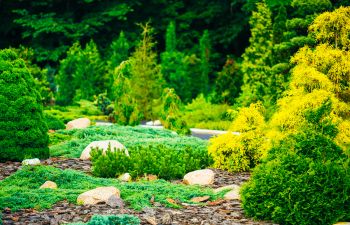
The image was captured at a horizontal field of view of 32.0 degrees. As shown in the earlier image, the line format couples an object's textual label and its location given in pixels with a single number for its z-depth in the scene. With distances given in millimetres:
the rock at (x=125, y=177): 9552
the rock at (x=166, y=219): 6888
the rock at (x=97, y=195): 7640
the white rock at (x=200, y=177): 9383
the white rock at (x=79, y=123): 17203
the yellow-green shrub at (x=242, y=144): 10484
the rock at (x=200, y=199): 8053
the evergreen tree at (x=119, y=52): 27156
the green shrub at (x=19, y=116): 11195
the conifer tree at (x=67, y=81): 25281
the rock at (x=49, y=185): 8727
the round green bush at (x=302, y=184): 7004
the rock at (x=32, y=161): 10797
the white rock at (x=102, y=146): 11344
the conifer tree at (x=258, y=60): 21000
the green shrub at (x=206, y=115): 19375
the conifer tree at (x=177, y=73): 27062
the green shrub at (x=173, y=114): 16078
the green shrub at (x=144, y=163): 9828
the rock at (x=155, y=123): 20584
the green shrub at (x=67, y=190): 7652
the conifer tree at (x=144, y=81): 21141
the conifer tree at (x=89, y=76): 25016
